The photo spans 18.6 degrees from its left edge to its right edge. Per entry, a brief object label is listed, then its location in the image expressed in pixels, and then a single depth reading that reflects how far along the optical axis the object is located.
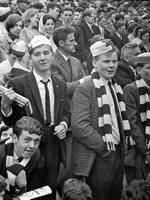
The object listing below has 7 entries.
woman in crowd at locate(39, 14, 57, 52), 7.98
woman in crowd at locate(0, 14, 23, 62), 7.34
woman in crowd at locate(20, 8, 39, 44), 7.83
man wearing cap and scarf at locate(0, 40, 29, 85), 5.48
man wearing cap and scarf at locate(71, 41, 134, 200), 4.46
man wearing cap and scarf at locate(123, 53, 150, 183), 5.10
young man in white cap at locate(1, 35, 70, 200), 4.30
